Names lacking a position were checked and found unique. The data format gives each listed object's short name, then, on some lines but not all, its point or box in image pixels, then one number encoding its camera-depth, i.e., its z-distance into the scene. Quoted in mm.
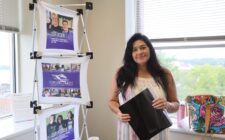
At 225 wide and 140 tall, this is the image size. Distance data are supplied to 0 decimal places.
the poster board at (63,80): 1962
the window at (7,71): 2385
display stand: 1863
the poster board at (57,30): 1910
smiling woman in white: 1899
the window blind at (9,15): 2236
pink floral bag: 2006
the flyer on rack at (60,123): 1940
